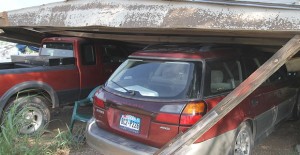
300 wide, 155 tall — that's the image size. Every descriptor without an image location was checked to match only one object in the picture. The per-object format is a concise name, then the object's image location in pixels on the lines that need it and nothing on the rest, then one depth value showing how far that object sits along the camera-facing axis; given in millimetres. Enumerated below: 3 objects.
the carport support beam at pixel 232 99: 3094
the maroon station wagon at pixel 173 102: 3459
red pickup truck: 5660
